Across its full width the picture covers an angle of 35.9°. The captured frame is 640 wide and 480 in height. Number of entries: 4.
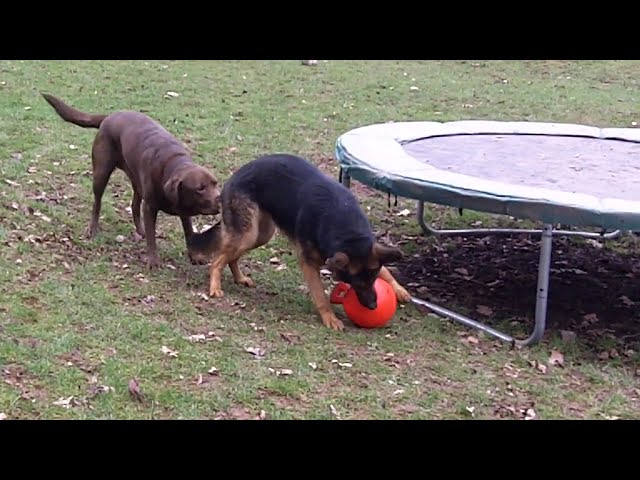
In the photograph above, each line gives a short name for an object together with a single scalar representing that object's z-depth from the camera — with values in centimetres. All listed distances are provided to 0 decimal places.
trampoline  610
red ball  627
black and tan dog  609
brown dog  690
